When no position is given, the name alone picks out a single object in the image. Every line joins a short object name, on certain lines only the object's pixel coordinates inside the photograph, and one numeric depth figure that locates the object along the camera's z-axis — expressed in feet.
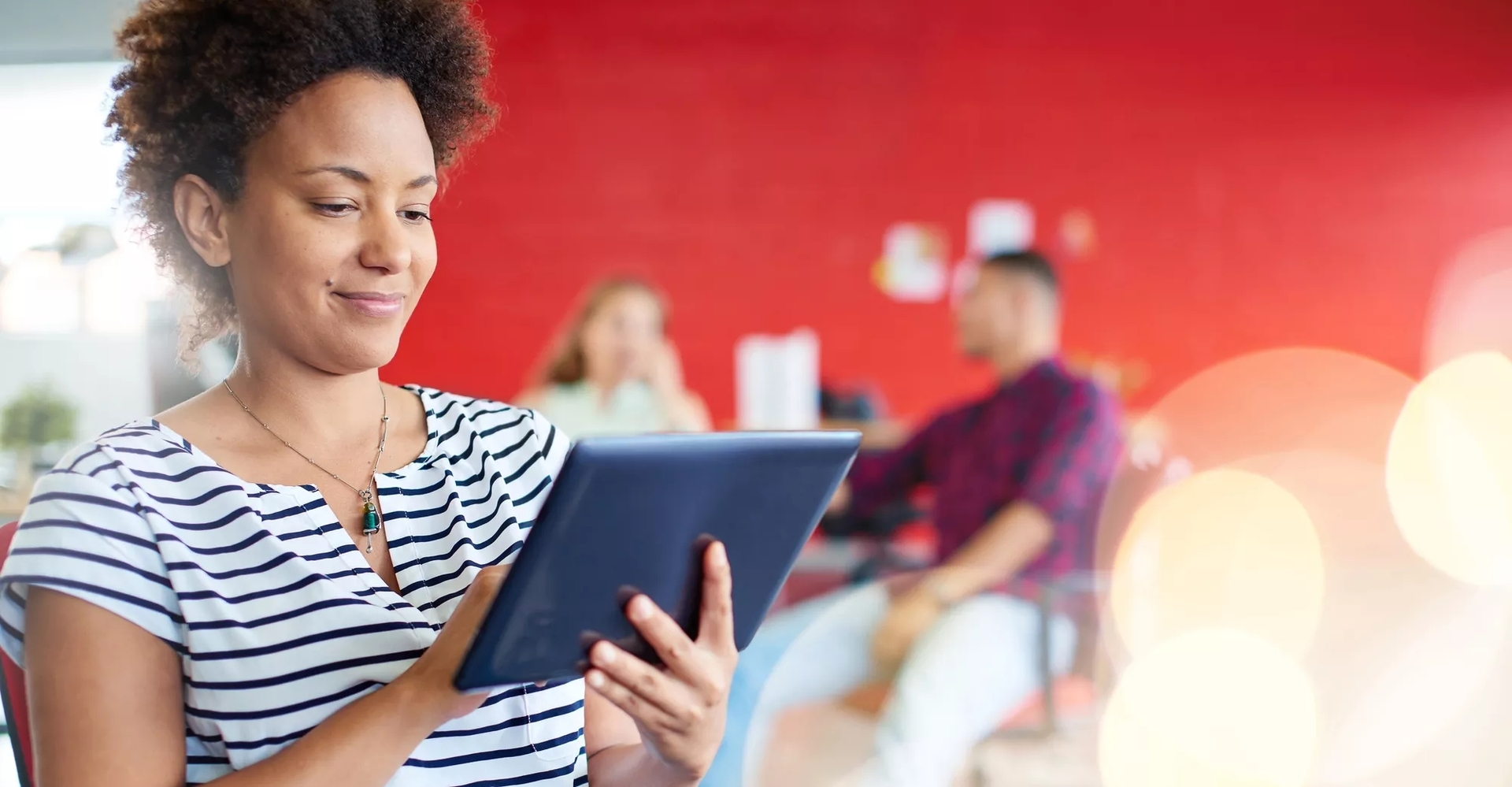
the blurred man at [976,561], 8.34
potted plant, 15.21
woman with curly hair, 2.78
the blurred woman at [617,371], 13.16
